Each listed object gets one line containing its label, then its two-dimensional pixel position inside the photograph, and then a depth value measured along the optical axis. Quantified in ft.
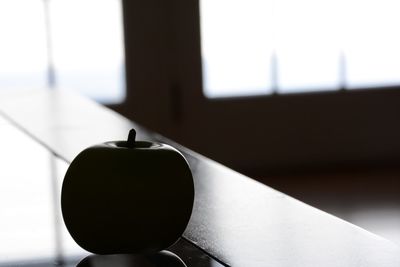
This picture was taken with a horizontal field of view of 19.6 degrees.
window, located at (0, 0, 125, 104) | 20.13
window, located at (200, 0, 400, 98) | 21.52
